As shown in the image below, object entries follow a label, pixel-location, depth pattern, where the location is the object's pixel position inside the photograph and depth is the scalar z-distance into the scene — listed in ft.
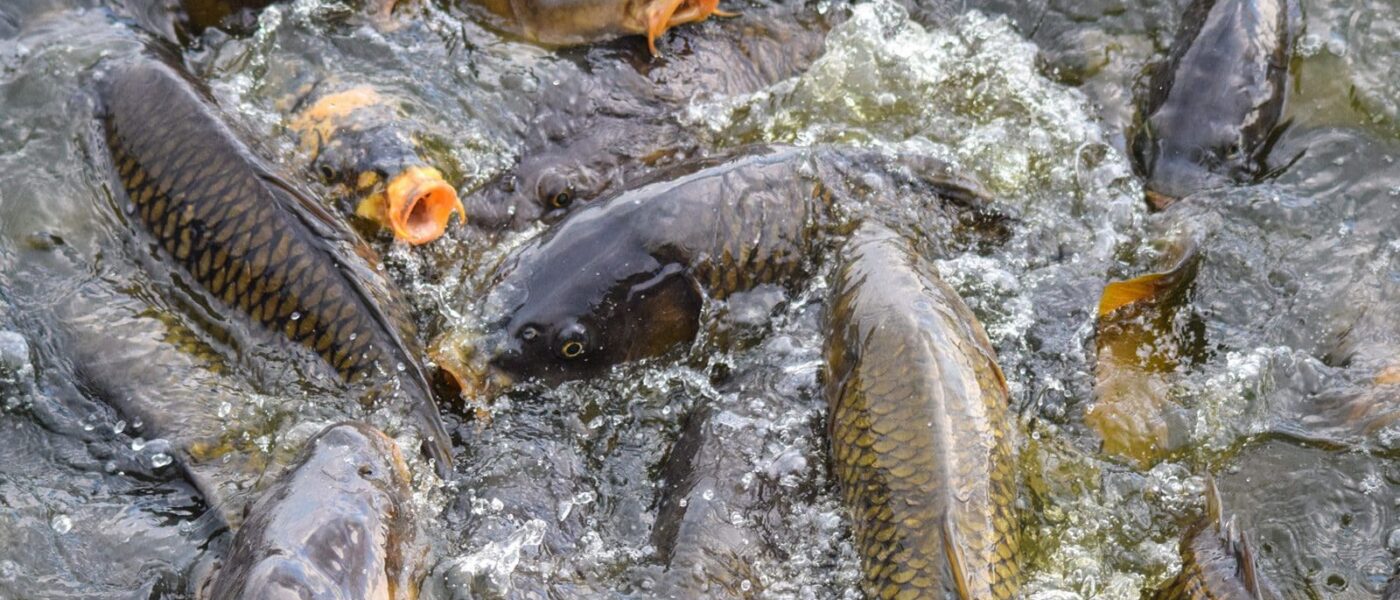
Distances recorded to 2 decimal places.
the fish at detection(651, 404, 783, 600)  11.10
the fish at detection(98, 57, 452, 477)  12.32
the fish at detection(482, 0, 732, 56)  15.89
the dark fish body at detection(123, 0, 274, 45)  16.05
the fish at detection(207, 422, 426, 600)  9.47
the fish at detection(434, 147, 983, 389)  12.84
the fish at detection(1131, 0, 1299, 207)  15.10
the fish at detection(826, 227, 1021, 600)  10.51
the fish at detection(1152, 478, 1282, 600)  10.75
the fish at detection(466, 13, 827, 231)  14.99
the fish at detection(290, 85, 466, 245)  13.76
